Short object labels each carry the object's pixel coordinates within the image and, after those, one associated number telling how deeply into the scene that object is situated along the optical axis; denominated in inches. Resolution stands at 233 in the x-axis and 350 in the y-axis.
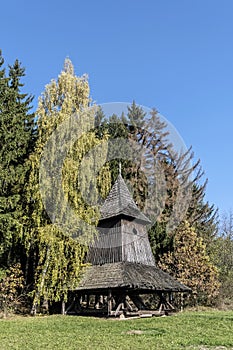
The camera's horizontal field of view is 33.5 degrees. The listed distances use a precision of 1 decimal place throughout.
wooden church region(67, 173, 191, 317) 687.1
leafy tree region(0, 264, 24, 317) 756.0
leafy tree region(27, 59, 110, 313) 728.3
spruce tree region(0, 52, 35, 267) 769.6
